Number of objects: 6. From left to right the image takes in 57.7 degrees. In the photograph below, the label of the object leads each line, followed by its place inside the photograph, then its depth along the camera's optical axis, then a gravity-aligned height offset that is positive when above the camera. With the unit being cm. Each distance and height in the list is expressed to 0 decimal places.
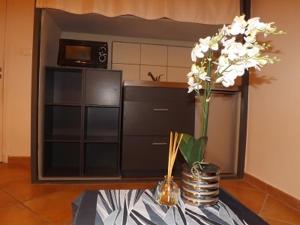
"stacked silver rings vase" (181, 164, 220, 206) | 98 -30
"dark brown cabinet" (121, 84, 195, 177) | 232 -17
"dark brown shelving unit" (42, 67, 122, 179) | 232 -22
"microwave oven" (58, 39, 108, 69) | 241 +43
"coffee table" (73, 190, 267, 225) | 85 -36
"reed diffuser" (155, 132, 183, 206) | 97 -31
